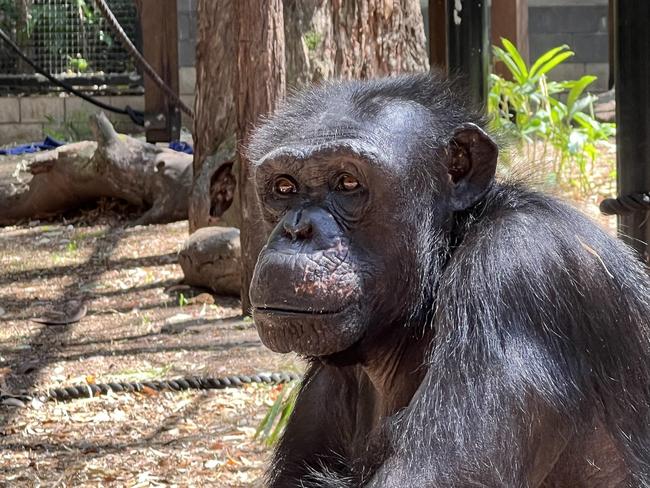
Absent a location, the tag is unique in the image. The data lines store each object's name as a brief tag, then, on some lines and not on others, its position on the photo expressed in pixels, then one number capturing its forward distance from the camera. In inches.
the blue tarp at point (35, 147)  490.0
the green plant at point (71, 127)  572.4
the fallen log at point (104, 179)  400.8
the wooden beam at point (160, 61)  437.4
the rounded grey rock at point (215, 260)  294.2
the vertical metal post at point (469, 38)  176.1
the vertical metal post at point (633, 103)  157.2
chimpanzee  105.6
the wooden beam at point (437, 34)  214.4
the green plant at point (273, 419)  170.6
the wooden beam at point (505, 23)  372.5
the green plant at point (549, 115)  325.1
